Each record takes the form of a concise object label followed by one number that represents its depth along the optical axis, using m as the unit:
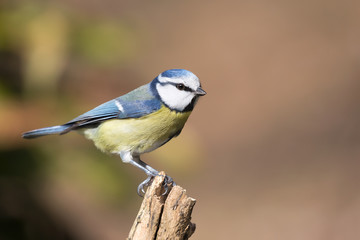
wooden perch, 4.95
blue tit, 5.76
